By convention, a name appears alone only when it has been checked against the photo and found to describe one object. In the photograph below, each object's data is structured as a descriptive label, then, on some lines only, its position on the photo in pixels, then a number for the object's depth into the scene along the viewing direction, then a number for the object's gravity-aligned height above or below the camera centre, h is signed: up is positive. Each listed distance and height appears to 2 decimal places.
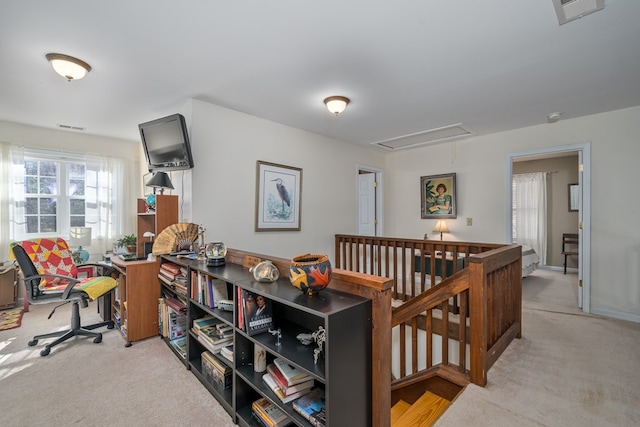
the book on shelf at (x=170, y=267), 2.67 -0.54
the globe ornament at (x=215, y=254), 2.31 -0.35
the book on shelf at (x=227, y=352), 1.91 -0.97
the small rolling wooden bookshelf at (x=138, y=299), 2.76 -0.88
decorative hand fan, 2.90 -0.28
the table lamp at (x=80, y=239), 4.04 -0.39
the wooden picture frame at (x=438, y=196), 4.82 +0.26
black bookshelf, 1.24 -0.73
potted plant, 4.03 -0.42
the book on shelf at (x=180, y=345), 2.47 -1.21
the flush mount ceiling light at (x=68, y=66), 2.27 +1.21
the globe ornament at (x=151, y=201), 3.33 +0.13
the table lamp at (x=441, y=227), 4.84 -0.27
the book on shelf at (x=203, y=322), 2.25 -0.90
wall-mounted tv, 3.00 +0.78
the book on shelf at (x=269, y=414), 1.58 -1.17
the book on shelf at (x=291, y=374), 1.50 -0.88
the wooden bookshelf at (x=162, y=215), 3.12 -0.03
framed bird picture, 3.74 +0.21
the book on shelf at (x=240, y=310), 1.74 -0.61
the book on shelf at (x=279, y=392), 1.50 -0.98
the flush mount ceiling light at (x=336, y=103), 3.03 +1.18
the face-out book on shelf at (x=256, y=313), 1.67 -0.61
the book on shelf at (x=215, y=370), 1.98 -1.16
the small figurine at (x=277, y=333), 1.57 -0.71
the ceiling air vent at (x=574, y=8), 1.69 +1.26
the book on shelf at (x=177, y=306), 2.61 -0.88
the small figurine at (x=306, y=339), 1.56 -0.71
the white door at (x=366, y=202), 5.20 +0.17
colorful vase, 1.45 -0.33
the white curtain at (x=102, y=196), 4.00 +0.26
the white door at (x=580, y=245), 3.64 -0.44
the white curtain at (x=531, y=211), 6.40 +0.01
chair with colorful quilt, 2.61 -0.72
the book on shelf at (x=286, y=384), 1.50 -0.94
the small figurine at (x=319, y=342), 1.38 -0.67
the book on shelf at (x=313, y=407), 1.35 -0.98
